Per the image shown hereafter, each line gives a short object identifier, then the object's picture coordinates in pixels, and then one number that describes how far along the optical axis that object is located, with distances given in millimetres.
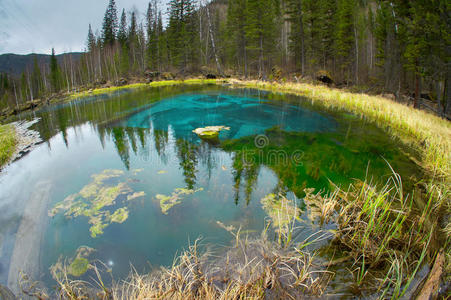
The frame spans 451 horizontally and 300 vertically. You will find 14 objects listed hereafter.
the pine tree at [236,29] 29141
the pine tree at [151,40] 37781
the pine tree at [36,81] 45219
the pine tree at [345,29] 22469
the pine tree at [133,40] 41425
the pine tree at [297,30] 23547
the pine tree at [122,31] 45906
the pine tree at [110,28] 45812
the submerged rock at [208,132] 7859
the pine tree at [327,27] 24502
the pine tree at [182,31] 33438
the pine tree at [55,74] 40969
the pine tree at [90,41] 45712
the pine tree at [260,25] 26406
